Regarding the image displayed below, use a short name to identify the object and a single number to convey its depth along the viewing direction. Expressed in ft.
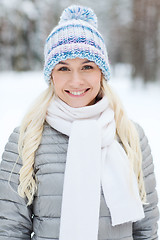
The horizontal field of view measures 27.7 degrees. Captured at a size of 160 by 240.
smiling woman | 5.21
